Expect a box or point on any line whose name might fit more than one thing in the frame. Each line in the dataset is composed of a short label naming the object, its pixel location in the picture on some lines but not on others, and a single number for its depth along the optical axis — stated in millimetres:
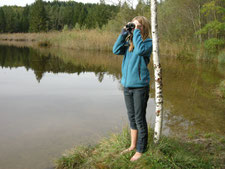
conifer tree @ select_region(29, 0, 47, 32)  48688
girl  2658
